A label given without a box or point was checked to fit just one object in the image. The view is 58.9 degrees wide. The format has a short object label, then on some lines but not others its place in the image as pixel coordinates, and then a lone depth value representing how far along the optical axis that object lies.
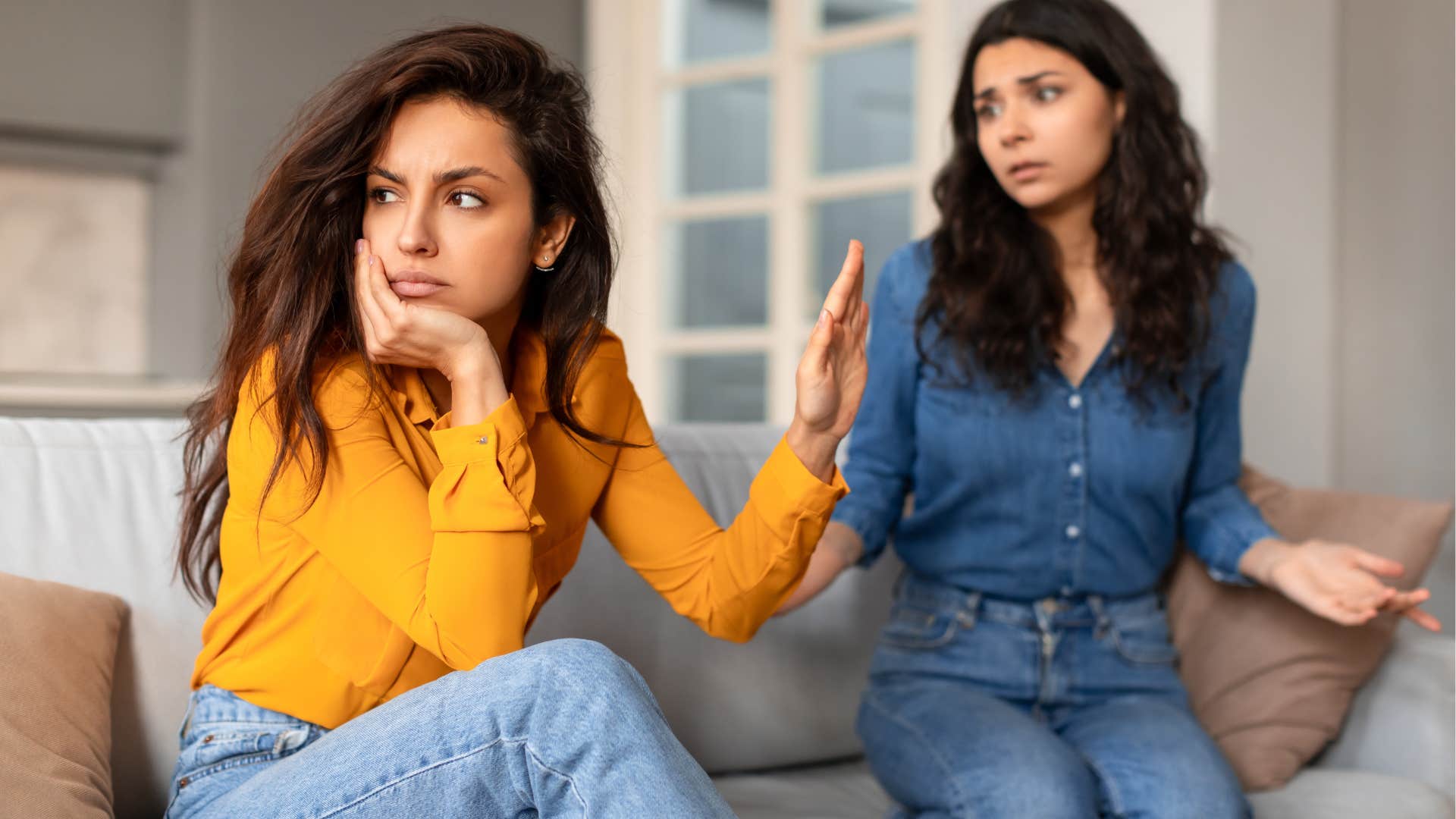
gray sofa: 1.44
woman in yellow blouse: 1.00
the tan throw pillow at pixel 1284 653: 1.69
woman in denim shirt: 1.60
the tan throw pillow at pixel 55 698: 1.18
